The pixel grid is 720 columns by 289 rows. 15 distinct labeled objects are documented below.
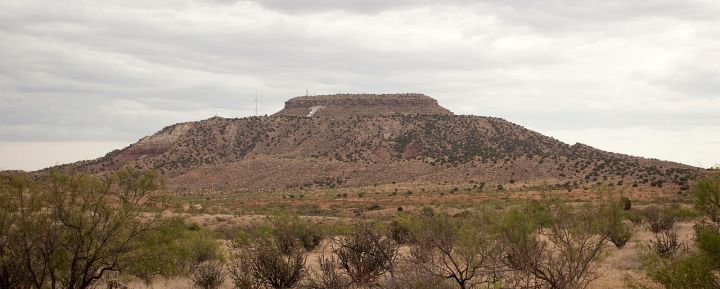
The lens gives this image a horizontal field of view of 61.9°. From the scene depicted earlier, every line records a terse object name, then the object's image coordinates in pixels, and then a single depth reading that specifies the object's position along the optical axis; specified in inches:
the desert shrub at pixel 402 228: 870.6
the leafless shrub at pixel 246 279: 741.3
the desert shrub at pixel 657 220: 1291.8
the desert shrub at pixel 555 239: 686.5
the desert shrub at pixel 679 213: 1183.9
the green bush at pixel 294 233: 998.4
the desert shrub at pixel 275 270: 749.4
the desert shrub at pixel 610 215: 763.7
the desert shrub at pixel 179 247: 676.1
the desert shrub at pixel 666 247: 929.5
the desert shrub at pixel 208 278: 819.4
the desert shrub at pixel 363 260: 700.7
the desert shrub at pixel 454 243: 692.7
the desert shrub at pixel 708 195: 903.7
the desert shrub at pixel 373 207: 2215.8
